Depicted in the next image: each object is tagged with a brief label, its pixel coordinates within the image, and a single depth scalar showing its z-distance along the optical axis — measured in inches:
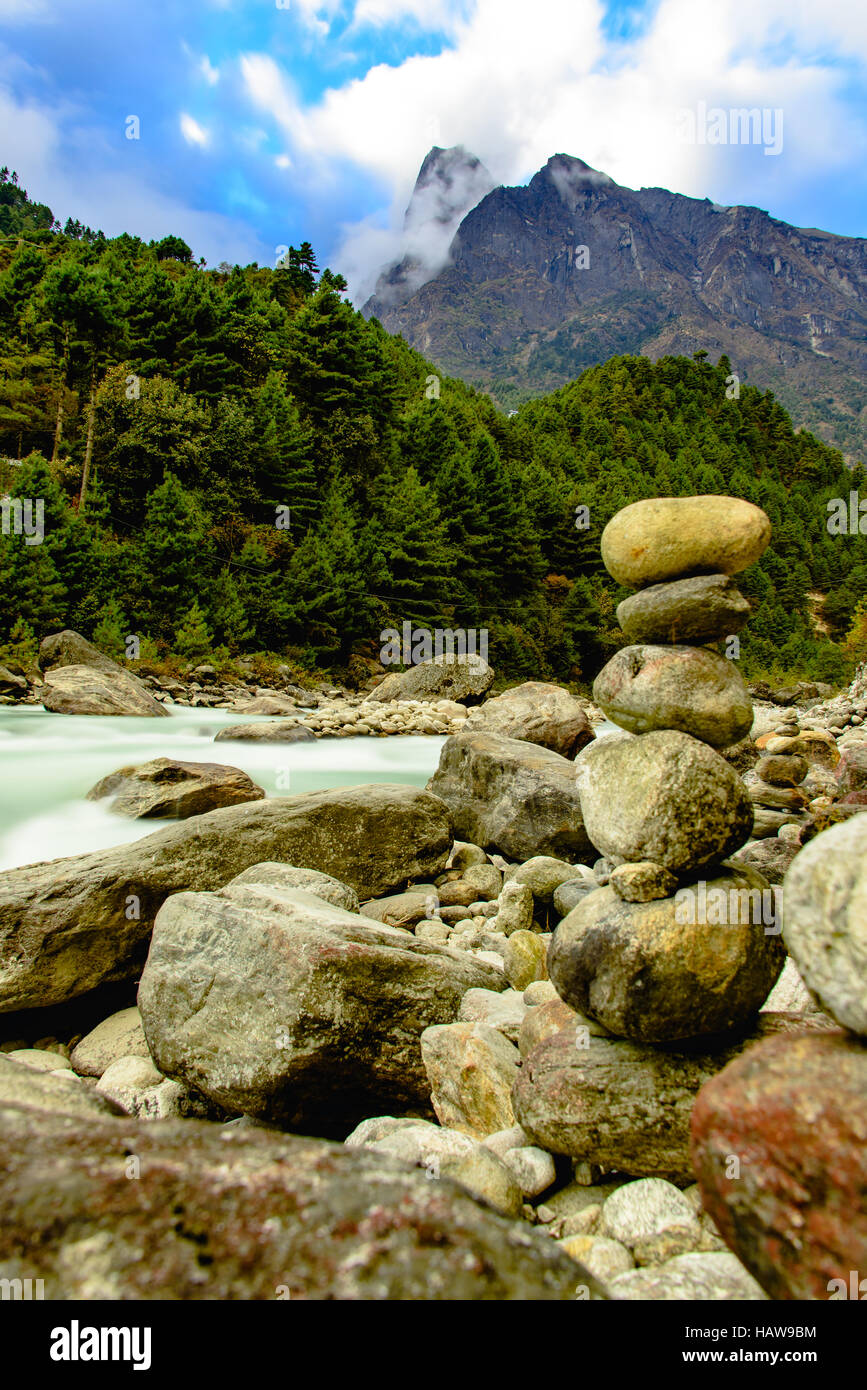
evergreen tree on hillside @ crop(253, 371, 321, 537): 1499.8
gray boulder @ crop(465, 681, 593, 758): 678.5
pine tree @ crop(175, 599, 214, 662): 1189.7
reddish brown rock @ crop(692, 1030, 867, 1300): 78.7
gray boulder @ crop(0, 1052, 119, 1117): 114.3
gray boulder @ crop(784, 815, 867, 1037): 90.2
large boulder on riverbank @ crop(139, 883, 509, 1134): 183.5
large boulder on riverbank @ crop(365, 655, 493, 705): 1235.2
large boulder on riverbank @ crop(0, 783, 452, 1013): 254.8
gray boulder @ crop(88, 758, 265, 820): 445.4
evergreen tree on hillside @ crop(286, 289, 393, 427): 1678.2
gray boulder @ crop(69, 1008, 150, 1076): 233.8
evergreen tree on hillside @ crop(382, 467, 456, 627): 1572.3
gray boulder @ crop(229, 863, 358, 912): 264.2
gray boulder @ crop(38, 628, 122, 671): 960.9
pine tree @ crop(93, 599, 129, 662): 1091.9
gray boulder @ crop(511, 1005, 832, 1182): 145.1
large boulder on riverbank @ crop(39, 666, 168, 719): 805.9
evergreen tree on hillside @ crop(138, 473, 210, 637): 1202.0
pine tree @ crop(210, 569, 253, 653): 1284.4
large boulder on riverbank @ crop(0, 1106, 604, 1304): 67.8
